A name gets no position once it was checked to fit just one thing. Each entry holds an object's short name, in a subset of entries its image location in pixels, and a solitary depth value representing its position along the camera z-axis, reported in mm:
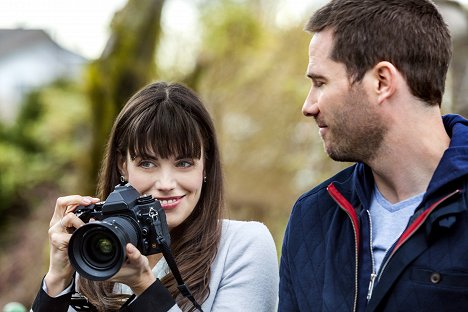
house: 29281
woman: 2697
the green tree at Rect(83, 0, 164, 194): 6652
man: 2145
